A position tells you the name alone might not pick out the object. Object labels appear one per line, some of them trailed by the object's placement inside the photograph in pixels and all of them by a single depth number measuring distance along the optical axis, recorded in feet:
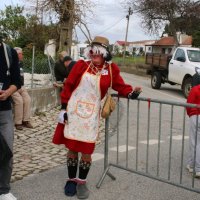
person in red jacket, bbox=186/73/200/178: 13.48
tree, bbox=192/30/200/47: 135.15
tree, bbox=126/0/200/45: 84.15
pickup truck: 39.56
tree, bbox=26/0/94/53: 33.84
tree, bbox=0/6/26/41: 59.97
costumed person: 11.43
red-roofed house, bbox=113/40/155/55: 271.46
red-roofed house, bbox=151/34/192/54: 153.01
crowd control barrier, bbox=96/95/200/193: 13.02
